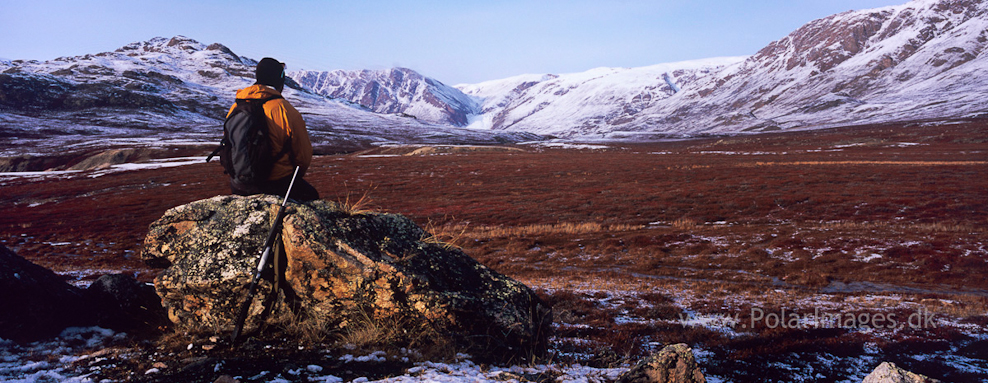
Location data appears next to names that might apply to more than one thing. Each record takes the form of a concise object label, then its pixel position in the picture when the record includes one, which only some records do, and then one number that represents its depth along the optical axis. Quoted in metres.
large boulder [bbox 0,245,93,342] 5.01
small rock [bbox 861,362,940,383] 4.04
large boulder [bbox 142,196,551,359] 5.42
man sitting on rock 5.53
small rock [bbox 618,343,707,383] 4.64
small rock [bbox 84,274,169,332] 5.88
